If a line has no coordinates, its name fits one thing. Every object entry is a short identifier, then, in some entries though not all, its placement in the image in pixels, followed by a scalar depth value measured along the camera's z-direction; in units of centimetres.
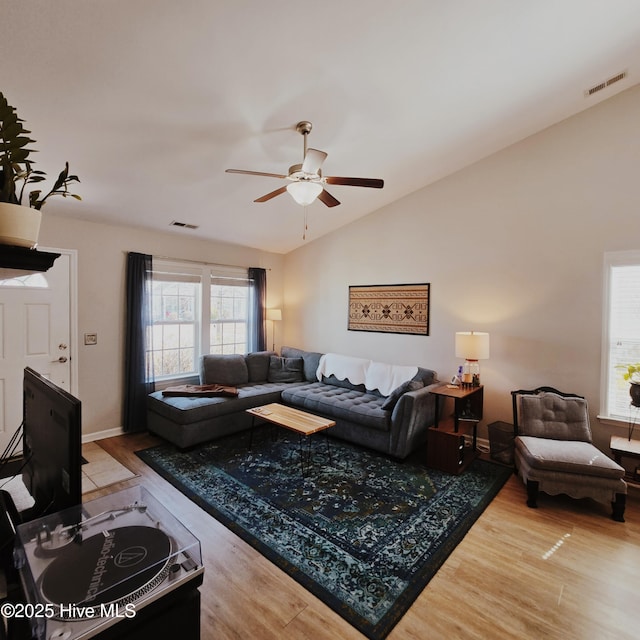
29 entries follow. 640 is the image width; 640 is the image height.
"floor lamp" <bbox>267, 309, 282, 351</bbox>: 574
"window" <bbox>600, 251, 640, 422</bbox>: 313
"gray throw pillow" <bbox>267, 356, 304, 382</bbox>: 514
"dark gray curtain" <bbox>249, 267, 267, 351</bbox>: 560
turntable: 69
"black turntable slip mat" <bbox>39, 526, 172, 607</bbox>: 74
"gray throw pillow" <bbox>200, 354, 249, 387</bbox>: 467
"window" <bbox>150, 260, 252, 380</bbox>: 461
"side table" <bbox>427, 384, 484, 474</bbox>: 328
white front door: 346
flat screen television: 92
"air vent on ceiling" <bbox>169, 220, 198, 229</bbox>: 429
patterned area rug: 197
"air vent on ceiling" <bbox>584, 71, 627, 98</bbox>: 292
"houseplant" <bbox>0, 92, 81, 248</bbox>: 94
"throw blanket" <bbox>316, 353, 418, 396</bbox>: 427
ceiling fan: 245
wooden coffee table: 328
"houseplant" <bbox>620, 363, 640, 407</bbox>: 292
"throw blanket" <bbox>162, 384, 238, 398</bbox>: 407
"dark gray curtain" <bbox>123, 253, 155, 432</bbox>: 419
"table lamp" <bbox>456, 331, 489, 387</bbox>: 354
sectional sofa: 358
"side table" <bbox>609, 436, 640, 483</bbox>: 282
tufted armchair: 263
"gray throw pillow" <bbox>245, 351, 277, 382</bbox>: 508
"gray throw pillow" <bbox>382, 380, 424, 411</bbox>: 361
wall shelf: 94
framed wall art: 443
